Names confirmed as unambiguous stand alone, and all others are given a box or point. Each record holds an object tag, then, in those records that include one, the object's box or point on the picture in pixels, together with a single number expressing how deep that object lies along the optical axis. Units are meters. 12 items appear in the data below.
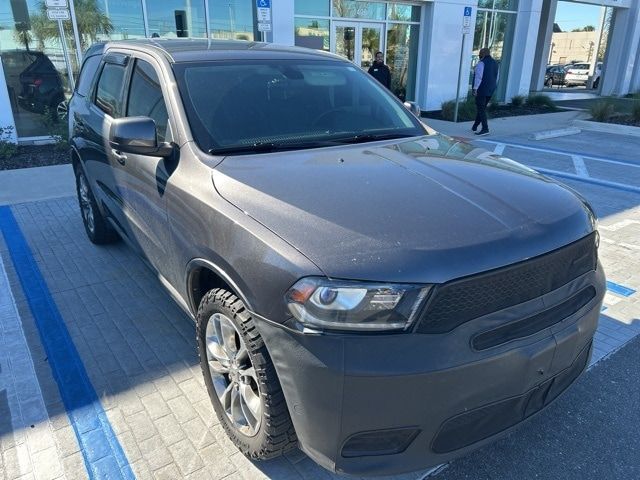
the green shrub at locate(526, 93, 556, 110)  17.91
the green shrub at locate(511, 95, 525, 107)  17.83
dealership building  9.98
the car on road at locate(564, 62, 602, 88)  33.53
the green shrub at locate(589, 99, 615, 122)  13.91
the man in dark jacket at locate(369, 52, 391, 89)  12.79
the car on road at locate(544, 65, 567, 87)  33.70
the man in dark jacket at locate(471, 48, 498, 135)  11.93
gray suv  1.79
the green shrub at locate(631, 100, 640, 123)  13.58
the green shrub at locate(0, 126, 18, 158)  9.19
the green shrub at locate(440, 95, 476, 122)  14.69
